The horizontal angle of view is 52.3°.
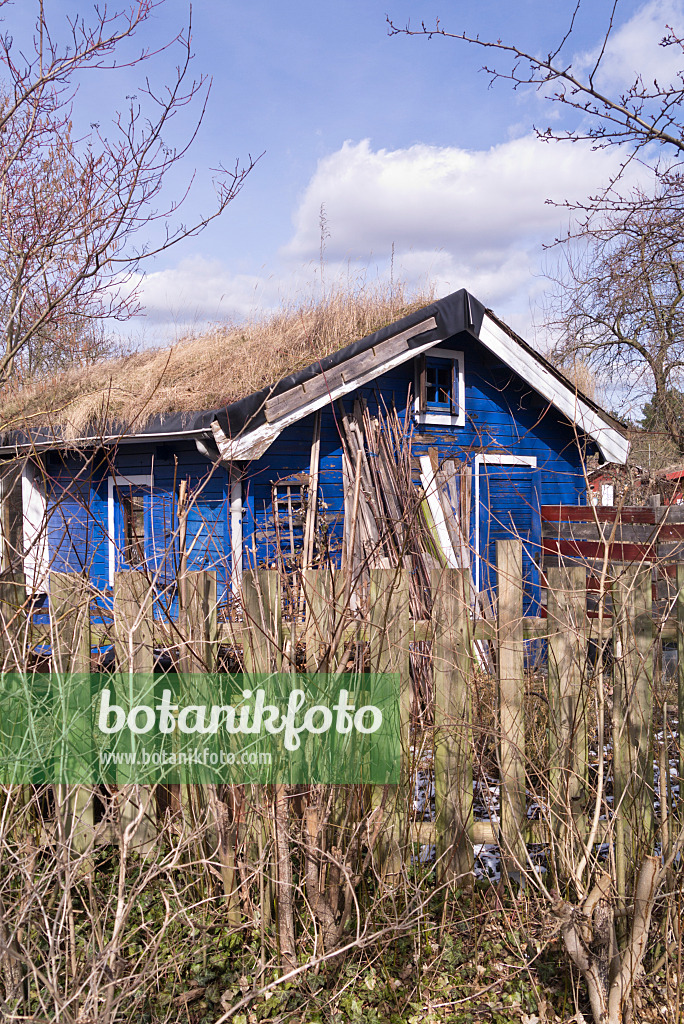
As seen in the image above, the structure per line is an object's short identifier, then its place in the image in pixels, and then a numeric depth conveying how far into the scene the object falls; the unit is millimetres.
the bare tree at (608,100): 5133
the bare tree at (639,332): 14602
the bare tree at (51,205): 6539
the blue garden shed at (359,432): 7789
